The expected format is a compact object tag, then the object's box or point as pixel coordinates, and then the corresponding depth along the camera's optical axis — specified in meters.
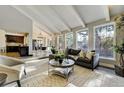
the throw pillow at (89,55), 3.08
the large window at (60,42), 6.24
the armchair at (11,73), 1.70
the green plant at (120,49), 2.69
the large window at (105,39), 3.51
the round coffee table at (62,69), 2.39
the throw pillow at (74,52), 4.11
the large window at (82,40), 4.63
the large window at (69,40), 5.55
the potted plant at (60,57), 2.60
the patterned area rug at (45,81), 2.00
